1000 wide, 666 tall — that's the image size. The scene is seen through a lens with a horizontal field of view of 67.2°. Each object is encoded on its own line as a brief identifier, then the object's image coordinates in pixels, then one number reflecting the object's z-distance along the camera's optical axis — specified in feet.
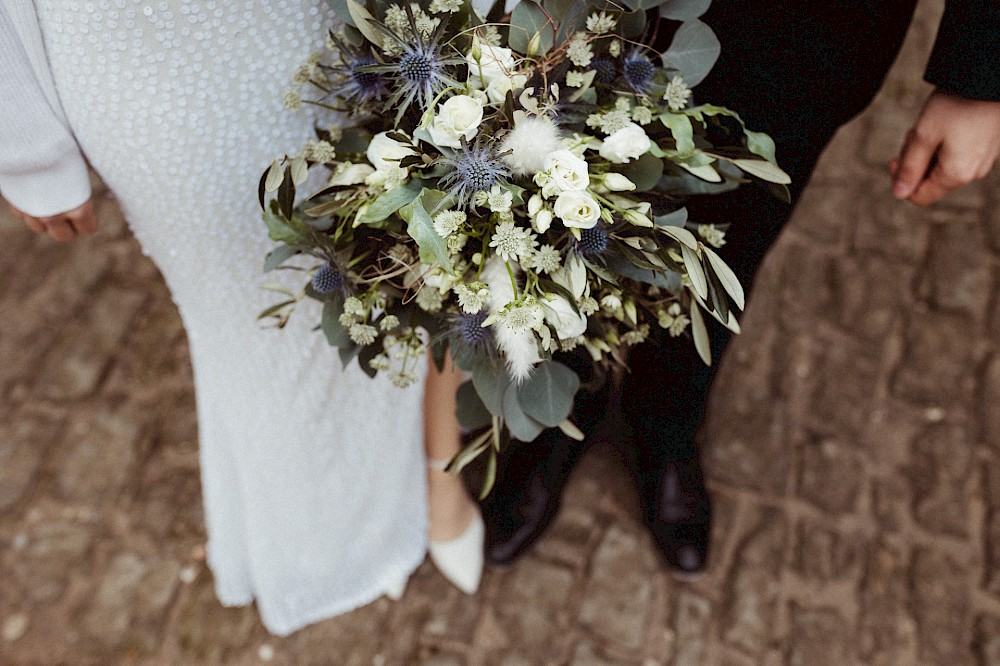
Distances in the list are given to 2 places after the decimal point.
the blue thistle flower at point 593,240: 2.87
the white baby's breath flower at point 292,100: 3.31
